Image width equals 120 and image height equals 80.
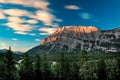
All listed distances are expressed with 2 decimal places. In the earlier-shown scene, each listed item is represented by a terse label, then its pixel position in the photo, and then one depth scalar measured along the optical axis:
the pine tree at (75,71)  38.87
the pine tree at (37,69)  35.56
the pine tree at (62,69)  37.99
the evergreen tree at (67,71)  38.24
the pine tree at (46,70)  36.16
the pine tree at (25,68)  32.67
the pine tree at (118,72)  38.41
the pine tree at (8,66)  24.07
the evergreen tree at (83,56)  32.98
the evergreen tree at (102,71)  39.33
